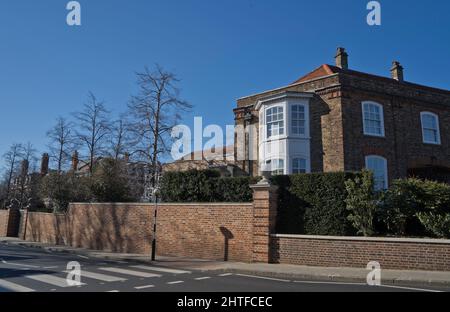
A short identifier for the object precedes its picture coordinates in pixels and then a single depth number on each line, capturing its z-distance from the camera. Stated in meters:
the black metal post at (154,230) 15.48
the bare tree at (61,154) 32.56
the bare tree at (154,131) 21.77
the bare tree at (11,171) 42.56
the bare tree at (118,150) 23.75
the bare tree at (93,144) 31.47
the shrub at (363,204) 13.14
